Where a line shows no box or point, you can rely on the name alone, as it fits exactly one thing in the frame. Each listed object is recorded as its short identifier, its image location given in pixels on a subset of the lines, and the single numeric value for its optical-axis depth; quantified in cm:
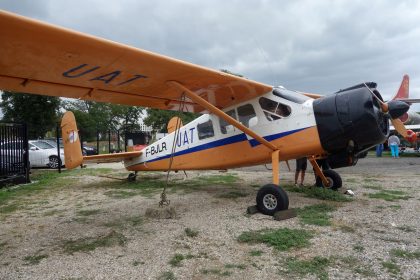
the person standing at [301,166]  903
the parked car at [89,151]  2572
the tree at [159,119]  5750
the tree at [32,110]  2770
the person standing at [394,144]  1991
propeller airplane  496
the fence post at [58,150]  1502
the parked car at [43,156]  1819
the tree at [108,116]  6975
